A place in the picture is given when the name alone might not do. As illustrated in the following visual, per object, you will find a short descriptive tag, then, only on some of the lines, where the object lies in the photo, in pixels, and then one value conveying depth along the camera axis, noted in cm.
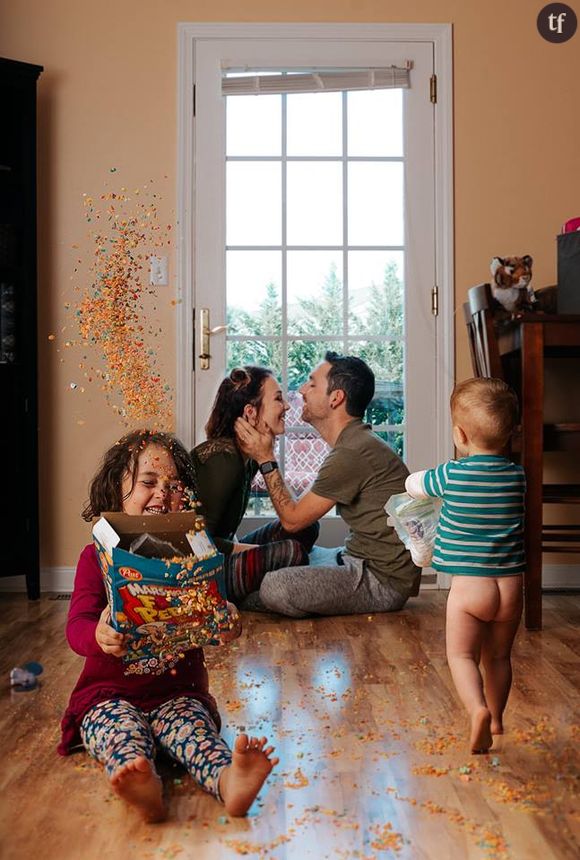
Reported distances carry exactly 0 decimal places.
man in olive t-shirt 335
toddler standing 199
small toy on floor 242
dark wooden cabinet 371
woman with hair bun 343
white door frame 397
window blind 399
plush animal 361
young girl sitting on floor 158
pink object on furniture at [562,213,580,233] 362
